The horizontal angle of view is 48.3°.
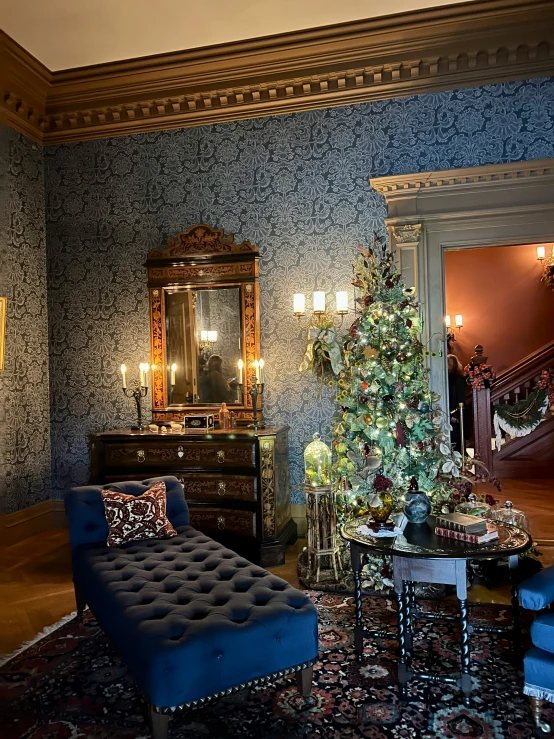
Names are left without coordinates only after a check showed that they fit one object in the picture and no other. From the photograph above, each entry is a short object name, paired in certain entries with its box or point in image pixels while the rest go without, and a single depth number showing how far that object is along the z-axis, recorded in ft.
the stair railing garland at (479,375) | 31.62
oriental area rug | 9.55
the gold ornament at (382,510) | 12.09
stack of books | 10.70
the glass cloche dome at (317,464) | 16.67
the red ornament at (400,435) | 15.15
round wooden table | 10.24
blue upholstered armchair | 9.41
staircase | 30.25
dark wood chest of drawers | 18.07
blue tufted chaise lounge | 8.93
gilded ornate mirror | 21.01
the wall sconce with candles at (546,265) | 35.45
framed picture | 20.20
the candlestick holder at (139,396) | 20.47
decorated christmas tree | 15.17
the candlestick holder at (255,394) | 19.61
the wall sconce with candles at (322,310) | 19.58
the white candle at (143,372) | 20.94
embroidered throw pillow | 13.88
